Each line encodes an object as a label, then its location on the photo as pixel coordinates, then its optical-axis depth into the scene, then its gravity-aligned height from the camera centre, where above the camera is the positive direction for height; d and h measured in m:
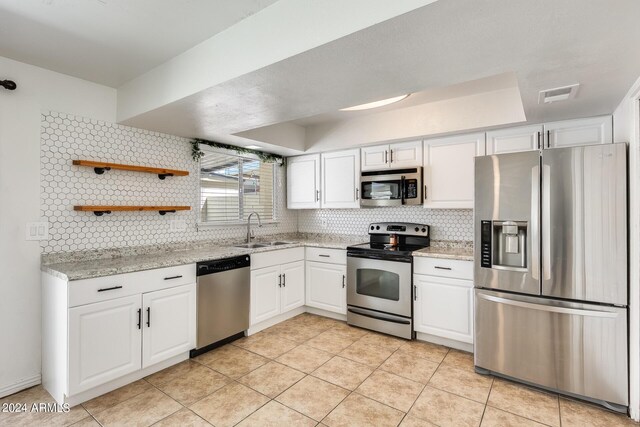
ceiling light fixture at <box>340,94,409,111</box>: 2.97 +1.10
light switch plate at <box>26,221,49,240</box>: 2.41 -0.11
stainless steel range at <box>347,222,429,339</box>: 3.26 -0.71
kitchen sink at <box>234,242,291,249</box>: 3.80 -0.36
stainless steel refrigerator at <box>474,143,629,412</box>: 2.13 -0.40
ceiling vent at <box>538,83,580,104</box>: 2.04 +0.83
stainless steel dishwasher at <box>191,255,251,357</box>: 2.89 -0.81
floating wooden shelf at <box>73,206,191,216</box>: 2.57 +0.06
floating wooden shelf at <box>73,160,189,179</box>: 2.56 +0.42
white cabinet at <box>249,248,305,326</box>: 3.43 -0.78
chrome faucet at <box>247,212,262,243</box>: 4.00 -0.13
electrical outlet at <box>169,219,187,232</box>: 3.31 -0.10
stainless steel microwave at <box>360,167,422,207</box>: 3.46 +0.32
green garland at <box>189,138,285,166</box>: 3.49 +0.81
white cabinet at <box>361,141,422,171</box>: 3.54 +0.70
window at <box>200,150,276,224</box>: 3.70 +0.35
